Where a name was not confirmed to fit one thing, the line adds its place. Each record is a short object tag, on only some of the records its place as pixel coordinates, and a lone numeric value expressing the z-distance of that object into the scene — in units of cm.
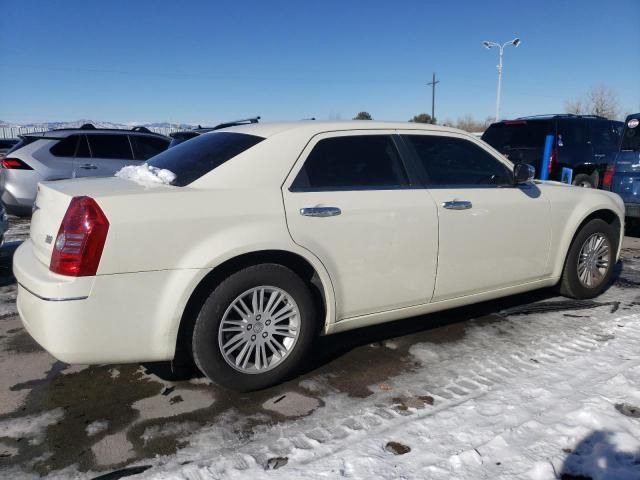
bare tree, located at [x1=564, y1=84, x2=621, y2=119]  4642
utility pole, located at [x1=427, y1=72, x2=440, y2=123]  5469
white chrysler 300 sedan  266
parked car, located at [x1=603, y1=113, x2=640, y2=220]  749
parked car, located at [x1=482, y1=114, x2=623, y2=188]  918
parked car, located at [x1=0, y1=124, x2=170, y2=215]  777
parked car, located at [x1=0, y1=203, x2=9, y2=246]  605
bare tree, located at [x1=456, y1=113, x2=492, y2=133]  6028
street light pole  3178
